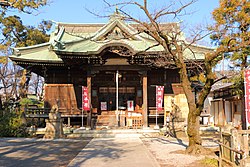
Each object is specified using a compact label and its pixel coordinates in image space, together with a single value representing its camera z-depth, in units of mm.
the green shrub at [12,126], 15242
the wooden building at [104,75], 18125
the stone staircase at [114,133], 16003
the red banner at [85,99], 17359
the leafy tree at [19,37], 29194
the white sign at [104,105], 19828
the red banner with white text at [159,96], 17969
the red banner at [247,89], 8541
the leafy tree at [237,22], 15001
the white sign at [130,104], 20016
